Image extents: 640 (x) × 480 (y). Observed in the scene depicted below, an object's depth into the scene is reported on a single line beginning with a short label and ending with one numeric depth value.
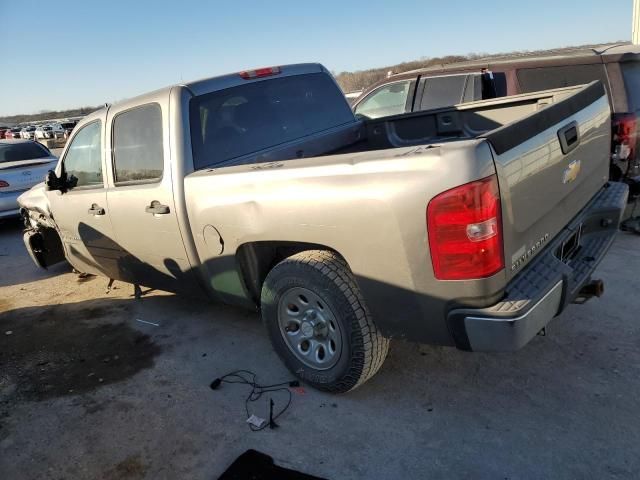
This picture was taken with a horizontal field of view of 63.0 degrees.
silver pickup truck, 2.40
